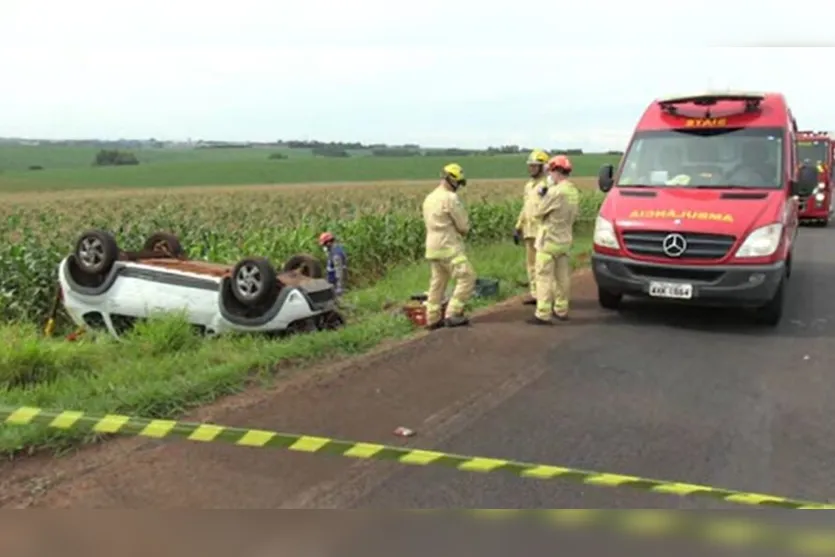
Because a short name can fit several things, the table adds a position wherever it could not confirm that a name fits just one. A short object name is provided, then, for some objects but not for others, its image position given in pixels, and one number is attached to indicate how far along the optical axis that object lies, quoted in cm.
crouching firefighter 898
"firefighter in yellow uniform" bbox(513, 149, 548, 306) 920
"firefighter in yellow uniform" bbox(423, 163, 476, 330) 792
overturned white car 715
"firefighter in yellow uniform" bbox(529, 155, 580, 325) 848
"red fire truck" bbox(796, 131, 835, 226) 2117
